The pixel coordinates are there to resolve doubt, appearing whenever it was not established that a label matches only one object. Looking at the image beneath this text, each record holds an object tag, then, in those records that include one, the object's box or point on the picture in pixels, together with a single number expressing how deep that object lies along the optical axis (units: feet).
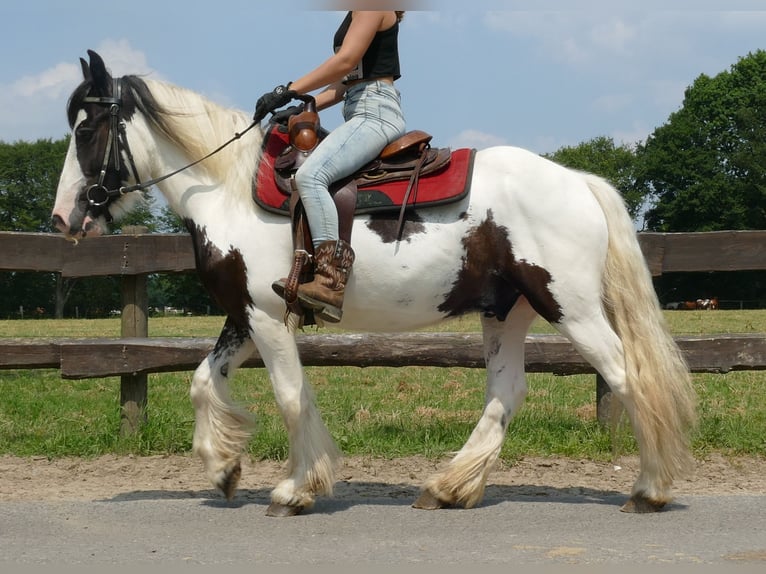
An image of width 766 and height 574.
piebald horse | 16.85
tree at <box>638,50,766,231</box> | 187.11
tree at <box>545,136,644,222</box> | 241.96
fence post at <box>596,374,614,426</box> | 24.18
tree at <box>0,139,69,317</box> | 191.42
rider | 16.31
